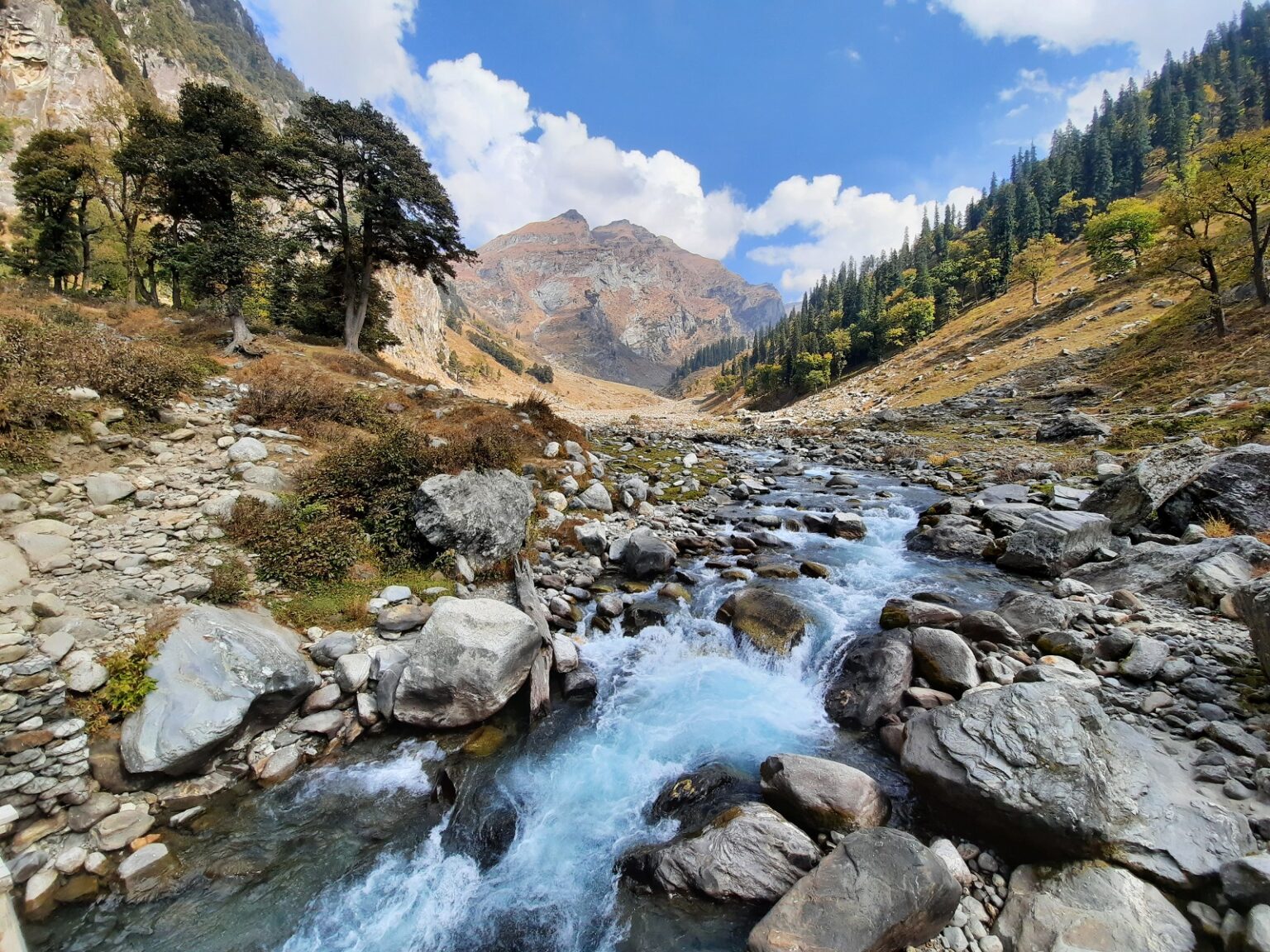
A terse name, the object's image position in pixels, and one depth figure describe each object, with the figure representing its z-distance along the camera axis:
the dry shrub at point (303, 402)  14.80
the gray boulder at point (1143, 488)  12.27
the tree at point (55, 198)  28.28
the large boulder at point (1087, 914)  4.18
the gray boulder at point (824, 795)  5.91
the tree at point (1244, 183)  26.89
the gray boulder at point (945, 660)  7.86
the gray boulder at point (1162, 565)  8.97
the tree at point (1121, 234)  60.62
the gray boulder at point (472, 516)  11.26
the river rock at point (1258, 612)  6.02
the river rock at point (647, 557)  13.11
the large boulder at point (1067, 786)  4.71
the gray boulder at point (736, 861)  5.39
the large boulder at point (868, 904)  4.48
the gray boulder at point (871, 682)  7.91
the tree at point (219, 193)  21.95
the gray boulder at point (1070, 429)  25.70
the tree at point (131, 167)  25.88
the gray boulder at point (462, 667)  7.78
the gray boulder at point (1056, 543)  11.78
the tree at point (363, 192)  26.05
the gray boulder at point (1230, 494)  10.69
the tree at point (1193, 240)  29.69
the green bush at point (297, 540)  9.52
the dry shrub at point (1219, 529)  10.56
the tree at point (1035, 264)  69.25
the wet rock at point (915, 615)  9.49
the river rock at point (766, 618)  9.93
